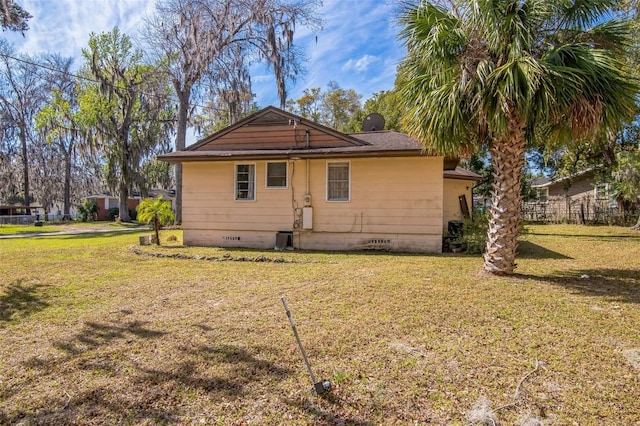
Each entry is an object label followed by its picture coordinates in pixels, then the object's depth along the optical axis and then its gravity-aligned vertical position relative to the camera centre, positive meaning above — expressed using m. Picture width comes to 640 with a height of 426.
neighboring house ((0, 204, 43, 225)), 29.24 -0.69
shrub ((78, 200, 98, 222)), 32.00 -0.16
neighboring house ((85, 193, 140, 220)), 34.88 +0.59
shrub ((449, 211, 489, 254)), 9.68 -0.65
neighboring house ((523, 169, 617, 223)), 20.95 +0.58
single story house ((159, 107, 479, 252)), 9.96 +0.66
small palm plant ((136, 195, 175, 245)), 11.19 -0.07
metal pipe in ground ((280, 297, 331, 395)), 2.77 -1.36
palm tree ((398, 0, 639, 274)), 5.63 +2.12
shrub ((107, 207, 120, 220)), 33.69 -0.34
